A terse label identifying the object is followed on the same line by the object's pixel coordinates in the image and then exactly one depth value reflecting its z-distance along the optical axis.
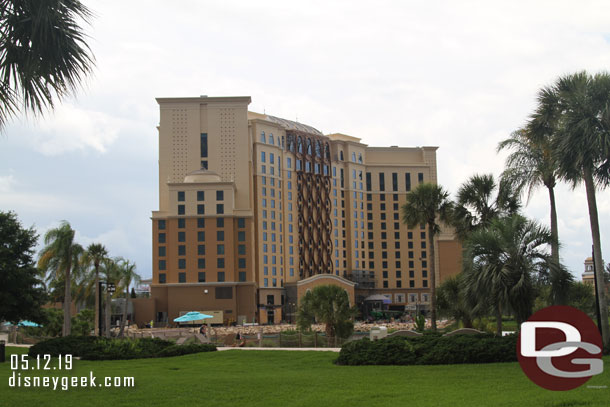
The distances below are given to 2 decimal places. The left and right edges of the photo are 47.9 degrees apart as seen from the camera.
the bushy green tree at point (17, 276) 36.75
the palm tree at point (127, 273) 65.19
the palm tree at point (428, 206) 43.31
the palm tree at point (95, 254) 53.19
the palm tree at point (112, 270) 60.22
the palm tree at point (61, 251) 46.61
